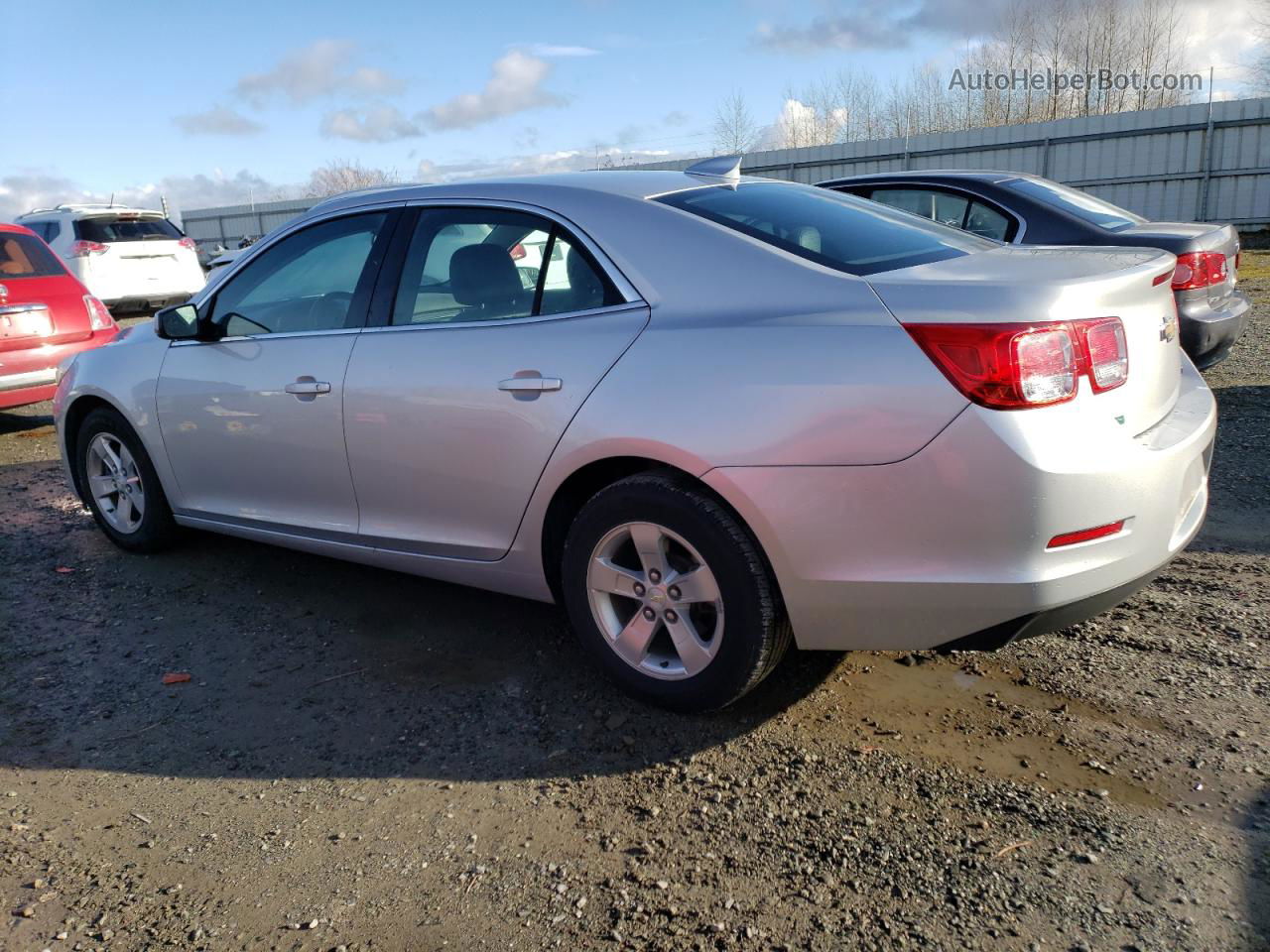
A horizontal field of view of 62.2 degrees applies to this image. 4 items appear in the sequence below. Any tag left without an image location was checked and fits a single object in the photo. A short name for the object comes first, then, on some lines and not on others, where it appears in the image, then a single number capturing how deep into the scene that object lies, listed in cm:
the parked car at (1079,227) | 613
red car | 769
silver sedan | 259
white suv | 1512
